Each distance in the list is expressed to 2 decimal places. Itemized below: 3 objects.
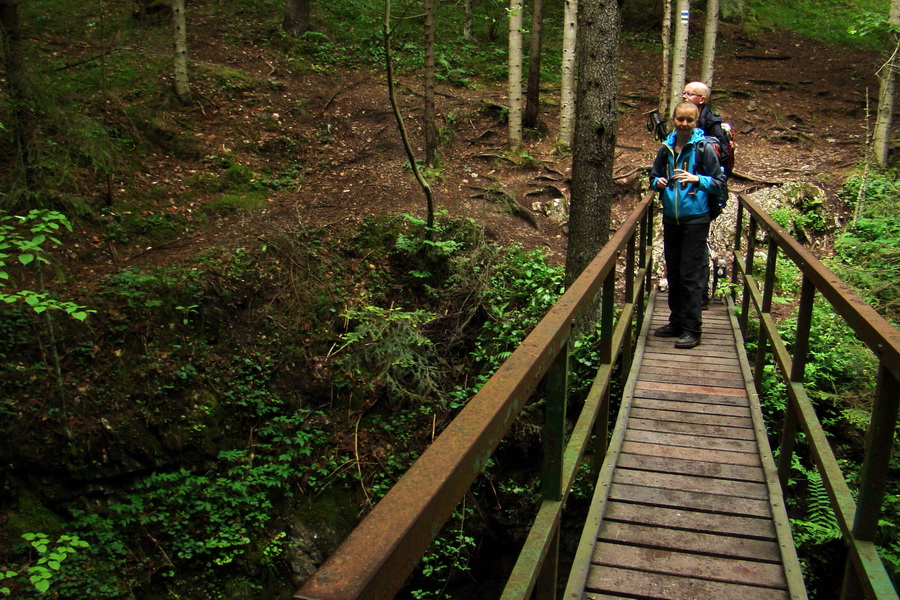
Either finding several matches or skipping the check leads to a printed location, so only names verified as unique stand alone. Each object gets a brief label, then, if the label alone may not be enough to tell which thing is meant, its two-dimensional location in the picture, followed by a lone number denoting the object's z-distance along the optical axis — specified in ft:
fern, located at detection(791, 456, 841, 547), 14.70
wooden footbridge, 3.91
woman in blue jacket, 16.85
